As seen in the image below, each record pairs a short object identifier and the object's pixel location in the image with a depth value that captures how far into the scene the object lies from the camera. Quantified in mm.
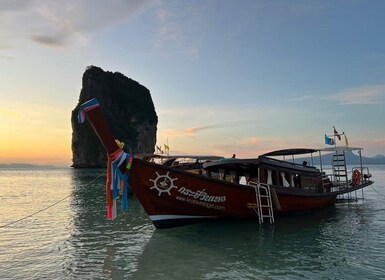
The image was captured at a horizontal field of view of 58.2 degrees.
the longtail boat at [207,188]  11961
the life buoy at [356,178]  23297
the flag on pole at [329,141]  22609
